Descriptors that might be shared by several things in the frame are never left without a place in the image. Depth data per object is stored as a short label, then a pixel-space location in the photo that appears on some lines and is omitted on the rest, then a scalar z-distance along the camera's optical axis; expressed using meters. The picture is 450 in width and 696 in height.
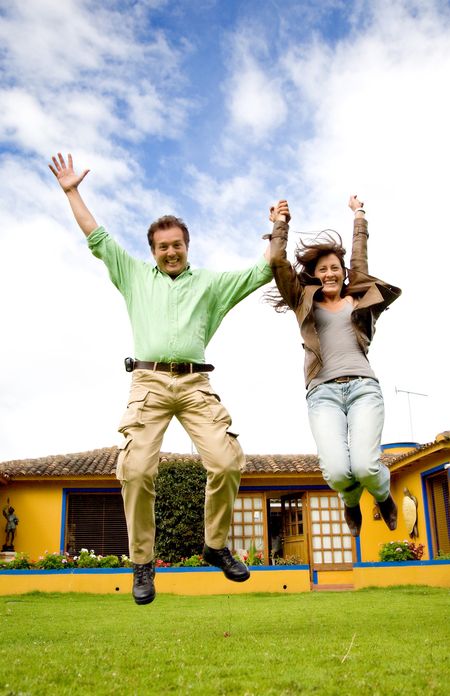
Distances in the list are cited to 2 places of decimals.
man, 4.80
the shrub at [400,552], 15.62
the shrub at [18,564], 15.42
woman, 4.96
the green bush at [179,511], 16.66
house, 18.75
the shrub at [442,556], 14.23
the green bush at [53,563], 15.30
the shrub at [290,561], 18.12
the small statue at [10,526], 18.50
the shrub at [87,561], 15.48
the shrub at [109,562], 15.53
